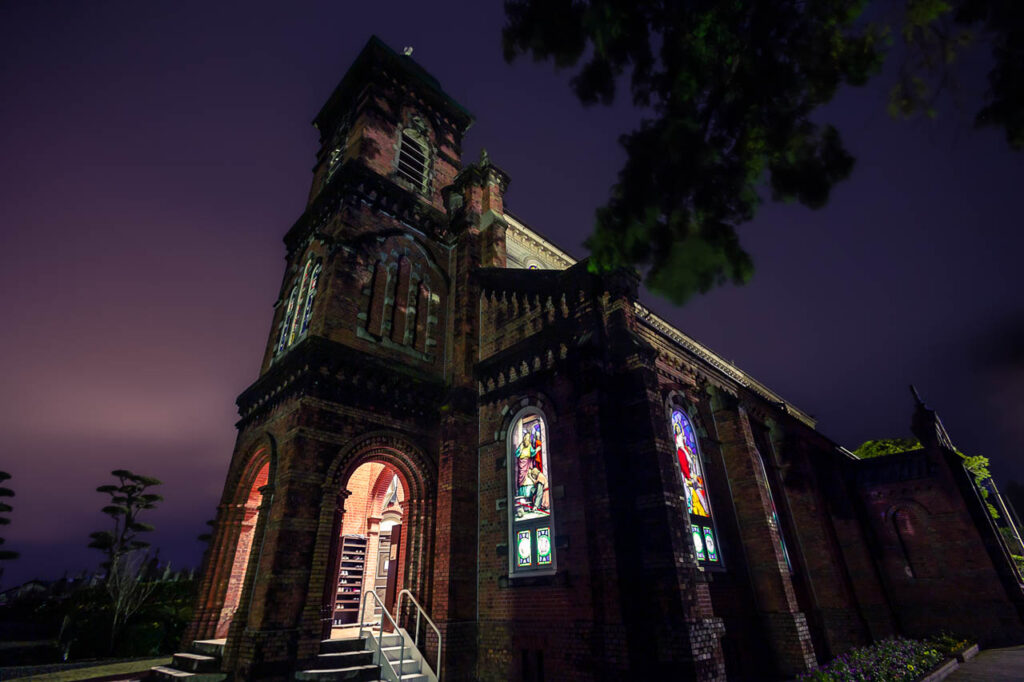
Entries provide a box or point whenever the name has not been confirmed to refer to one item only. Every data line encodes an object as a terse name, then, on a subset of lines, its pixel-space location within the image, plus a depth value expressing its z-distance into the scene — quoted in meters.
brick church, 8.51
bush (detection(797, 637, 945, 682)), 8.74
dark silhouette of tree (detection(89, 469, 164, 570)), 27.09
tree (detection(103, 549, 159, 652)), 16.58
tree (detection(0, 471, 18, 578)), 26.94
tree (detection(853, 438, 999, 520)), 30.72
